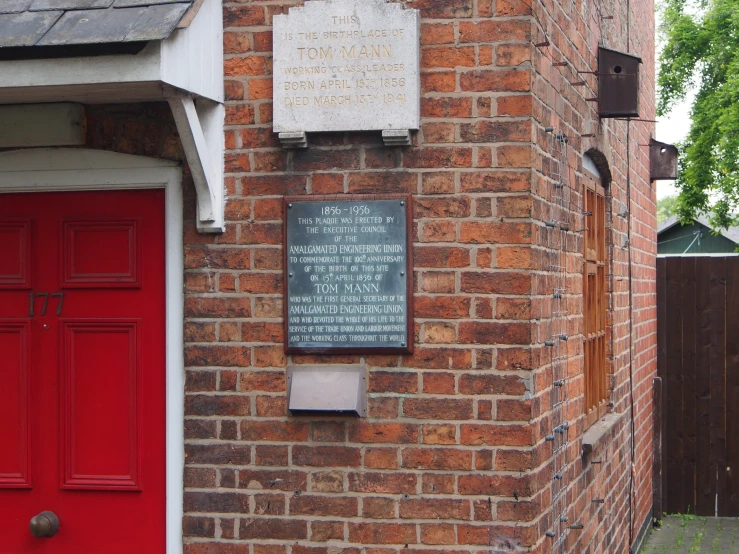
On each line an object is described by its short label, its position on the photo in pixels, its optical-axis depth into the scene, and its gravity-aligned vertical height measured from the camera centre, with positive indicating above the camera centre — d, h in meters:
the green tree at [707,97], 24.44 +4.81
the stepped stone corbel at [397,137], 4.35 +0.63
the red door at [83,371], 4.68 -0.32
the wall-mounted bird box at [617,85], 6.34 +1.23
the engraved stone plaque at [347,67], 4.37 +0.92
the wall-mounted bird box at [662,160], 9.24 +1.15
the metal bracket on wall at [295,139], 4.45 +0.64
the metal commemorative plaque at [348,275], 4.41 +0.09
